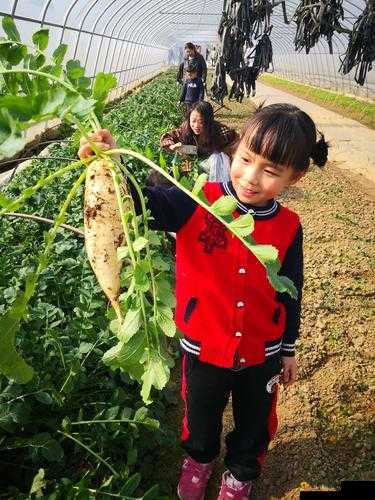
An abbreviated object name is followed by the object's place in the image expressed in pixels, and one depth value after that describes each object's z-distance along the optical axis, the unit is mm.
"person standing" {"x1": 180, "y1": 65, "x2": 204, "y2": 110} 7261
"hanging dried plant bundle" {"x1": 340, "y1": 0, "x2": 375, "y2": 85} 2744
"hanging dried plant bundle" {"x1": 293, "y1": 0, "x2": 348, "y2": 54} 2676
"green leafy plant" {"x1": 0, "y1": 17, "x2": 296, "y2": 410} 848
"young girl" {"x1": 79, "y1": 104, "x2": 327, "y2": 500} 1351
